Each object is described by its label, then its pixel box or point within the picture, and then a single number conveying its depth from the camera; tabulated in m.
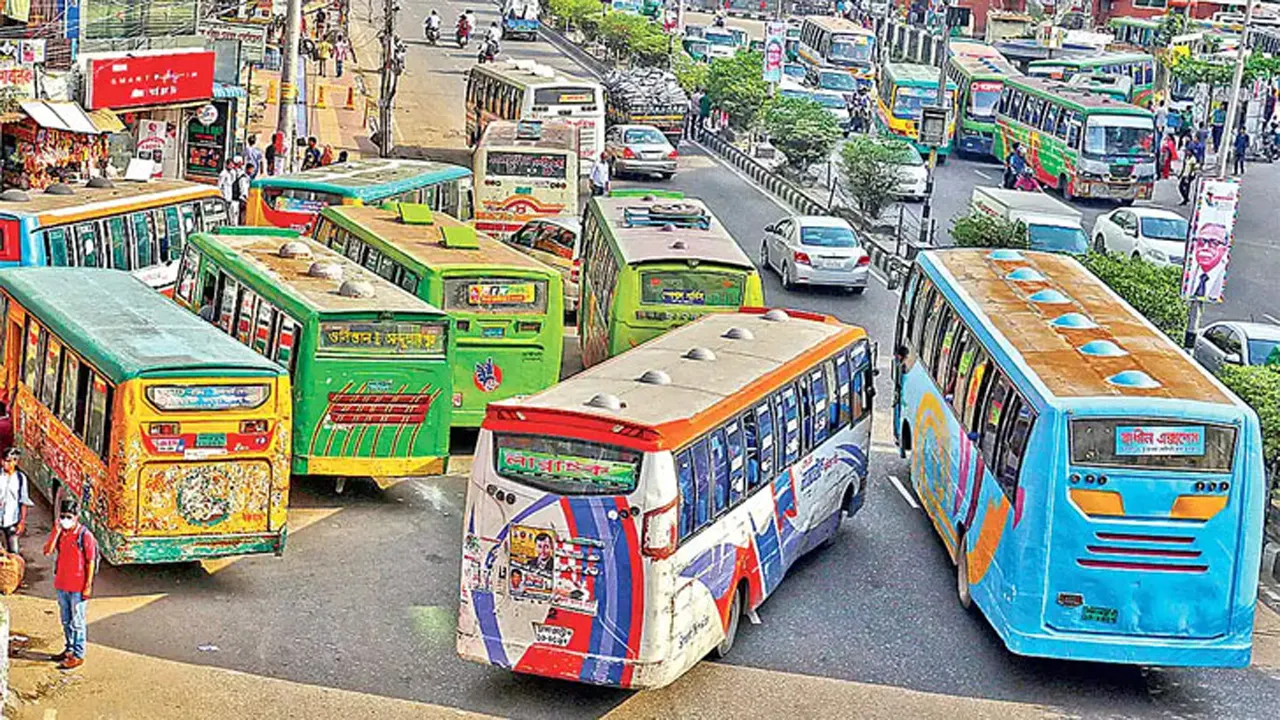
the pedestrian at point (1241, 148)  49.22
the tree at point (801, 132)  45.12
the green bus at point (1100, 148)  44.38
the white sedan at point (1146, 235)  35.03
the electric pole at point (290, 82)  34.31
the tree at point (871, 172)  39.22
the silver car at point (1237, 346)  26.84
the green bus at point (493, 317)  21.66
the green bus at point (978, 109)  53.28
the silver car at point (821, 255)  32.66
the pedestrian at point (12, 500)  16.75
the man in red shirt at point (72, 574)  14.75
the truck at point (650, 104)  49.94
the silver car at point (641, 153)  45.19
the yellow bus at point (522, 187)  33.56
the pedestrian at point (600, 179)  40.34
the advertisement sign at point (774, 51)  49.88
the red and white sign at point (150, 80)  32.44
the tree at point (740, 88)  52.09
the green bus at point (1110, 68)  64.02
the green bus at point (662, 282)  22.80
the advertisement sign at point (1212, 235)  24.44
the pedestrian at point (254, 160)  36.25
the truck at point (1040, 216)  34.25
